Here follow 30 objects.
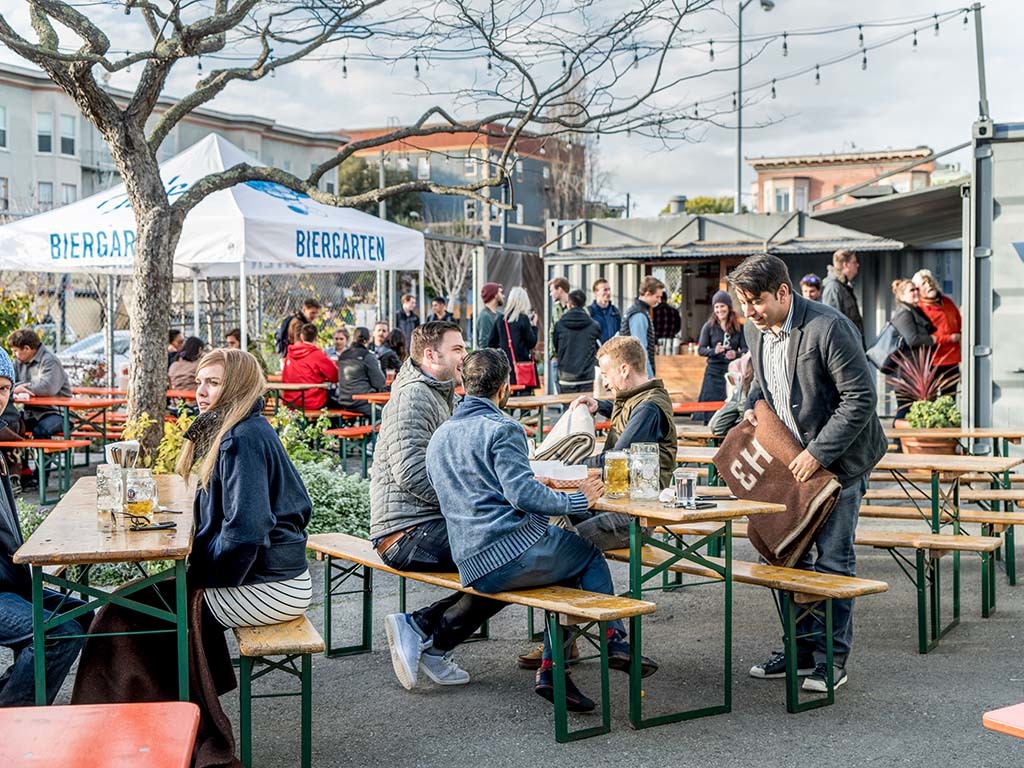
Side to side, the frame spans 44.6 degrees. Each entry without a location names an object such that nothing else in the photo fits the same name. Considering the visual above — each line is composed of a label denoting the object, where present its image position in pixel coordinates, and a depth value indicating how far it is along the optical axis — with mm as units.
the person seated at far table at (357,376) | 12430
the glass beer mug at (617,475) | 5238
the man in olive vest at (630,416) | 5559
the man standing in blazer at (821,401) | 5203
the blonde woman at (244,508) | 4414
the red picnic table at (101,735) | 2426
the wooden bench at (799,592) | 5004
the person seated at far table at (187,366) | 12320
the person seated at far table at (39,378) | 11047
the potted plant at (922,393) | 10555
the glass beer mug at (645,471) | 5203
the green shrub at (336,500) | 8328
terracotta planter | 9649
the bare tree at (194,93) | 8031
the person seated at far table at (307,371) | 12312
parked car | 18141
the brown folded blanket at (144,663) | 4395
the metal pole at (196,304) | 17961
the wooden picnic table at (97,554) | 3934
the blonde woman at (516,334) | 14078
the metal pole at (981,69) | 9180
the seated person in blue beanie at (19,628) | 4312
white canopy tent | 11469
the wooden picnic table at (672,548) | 4812
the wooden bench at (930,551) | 5879
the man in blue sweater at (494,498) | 4871
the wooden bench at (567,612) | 4609
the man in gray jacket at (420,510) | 5293
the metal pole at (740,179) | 25609
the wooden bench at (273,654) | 4309
